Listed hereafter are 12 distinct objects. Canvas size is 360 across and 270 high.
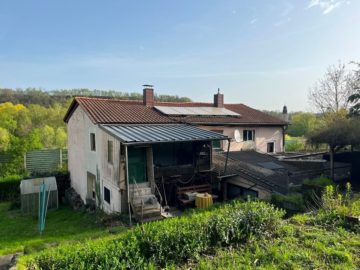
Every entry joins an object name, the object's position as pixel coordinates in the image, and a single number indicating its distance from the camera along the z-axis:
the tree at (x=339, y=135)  13.77
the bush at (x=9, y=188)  19.28
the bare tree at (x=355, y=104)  17.94
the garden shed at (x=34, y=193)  16.19
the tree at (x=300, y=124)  44.82
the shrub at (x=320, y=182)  11.59
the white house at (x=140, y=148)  12.40
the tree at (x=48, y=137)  38.97
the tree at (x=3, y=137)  31.84
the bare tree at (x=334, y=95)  33.34
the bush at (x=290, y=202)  10.09
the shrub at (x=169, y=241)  5.23
